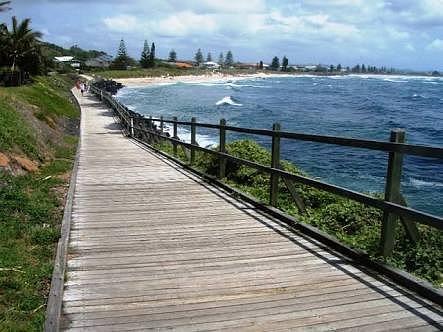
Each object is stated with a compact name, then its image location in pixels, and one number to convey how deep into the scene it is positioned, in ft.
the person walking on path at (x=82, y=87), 218.59
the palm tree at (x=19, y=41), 154.61
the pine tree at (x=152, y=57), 538.88
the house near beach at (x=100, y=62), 495.53
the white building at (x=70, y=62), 401.53
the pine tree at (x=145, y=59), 533.79
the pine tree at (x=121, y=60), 483.10
